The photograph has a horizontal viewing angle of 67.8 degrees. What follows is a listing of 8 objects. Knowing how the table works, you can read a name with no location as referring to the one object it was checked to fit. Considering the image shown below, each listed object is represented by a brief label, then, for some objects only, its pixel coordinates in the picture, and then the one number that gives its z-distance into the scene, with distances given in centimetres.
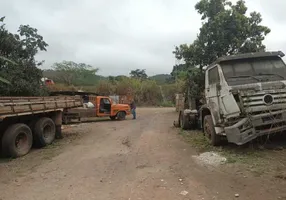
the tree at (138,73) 4957
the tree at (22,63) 1363
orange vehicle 1426
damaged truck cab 514
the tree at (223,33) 1292
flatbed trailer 599
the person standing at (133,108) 1561
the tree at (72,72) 3567
